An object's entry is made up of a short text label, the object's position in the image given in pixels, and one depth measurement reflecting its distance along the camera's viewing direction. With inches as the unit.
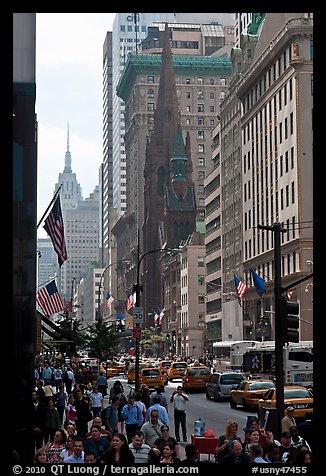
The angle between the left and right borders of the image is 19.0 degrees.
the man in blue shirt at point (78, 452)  514.0
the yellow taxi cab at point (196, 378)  2429.9
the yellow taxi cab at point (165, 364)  3285.4
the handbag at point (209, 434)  810.2
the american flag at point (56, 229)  1235.9
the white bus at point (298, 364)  2228.1
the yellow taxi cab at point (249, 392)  1713.8
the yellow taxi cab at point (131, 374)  2652.6
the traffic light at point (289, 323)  770.2
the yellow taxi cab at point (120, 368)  3394.2
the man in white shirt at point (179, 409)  1141.7
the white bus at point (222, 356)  3218.5
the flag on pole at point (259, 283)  2407.7
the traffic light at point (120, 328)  2575.5
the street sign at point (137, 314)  1641.2
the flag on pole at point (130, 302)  2982.0
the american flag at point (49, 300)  1839.3
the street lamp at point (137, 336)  1587.5
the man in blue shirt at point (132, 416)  928.2
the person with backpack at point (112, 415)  903.7
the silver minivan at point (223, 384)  2041.1
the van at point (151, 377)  2326.5
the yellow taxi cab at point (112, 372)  3308.6
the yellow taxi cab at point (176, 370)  3002.0
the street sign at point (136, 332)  1616.6
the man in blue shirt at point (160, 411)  837.8
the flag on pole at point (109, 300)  3148.4
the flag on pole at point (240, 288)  2751.0
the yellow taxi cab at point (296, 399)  1350.9
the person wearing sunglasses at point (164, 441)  604.1
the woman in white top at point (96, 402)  1168.8
